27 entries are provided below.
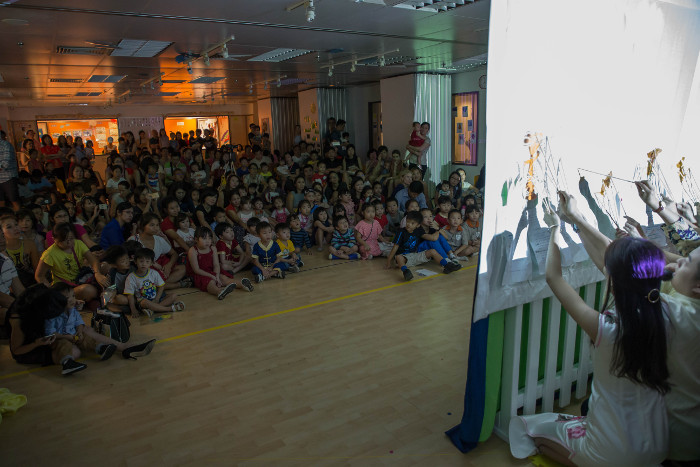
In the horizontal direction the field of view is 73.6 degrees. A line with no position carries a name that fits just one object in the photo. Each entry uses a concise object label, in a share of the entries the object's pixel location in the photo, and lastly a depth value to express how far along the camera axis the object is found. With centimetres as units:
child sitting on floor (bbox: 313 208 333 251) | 692
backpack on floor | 391
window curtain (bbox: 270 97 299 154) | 1457
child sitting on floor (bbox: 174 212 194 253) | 588
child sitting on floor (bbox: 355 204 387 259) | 637
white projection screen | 228
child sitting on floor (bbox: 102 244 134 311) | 450
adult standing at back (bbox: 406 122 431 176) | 924
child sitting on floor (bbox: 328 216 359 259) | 635
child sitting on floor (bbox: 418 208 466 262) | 589
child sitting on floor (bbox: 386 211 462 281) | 581
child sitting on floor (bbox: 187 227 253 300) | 525
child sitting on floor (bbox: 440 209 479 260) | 621
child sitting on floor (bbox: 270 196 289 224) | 711
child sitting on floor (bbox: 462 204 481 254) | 636
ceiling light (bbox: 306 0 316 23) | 407
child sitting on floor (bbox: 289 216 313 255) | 675
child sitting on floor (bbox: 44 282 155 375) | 355
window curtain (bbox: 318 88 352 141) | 1238
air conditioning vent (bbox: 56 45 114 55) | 596
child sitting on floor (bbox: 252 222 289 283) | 564
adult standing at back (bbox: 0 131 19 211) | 765
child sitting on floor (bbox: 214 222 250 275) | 568
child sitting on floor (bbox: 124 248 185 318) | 455
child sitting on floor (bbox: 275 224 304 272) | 586
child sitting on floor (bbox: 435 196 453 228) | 655
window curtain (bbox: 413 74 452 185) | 962
